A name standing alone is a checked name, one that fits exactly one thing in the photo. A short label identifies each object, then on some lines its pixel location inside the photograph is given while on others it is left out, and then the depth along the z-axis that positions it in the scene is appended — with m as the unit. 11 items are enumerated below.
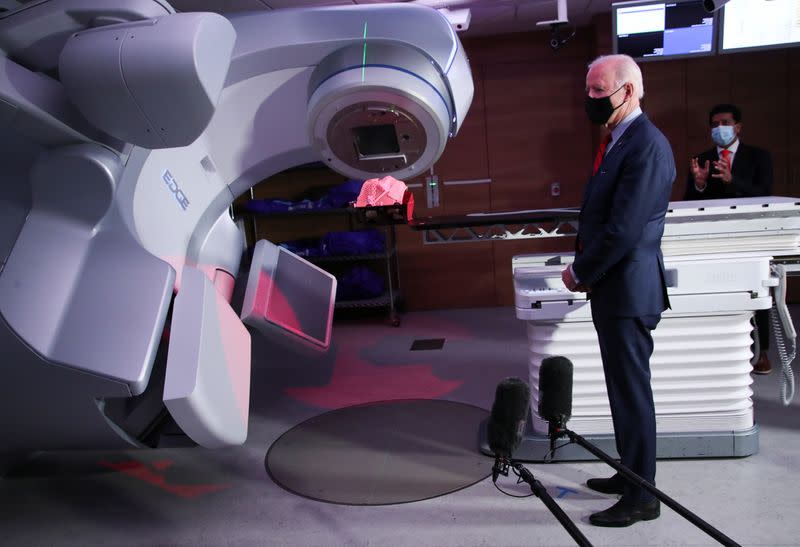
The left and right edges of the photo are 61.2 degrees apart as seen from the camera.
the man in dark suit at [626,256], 2.10
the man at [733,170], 3.68
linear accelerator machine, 1.42
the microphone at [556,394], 1.75
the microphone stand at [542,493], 1.16
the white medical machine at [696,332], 2.56
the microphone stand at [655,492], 1.09
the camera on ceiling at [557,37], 4.33
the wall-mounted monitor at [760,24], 3.89
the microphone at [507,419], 1.54
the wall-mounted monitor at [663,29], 3.89
